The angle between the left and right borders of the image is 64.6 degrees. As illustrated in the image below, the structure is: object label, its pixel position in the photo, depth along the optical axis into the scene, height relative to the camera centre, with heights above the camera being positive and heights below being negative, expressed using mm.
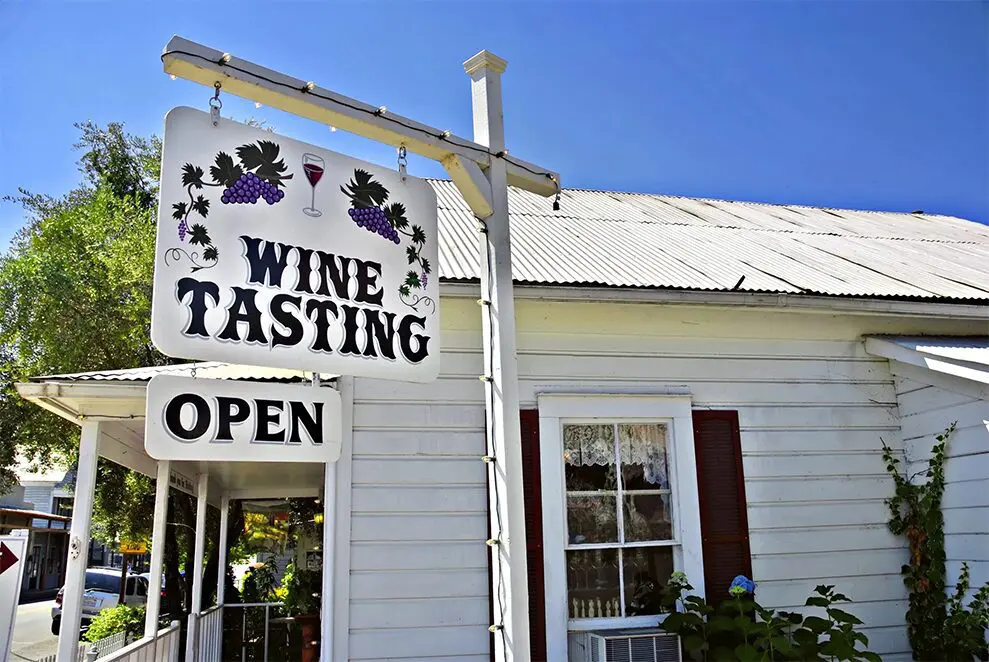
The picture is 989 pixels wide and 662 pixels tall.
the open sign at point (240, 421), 2773 +396
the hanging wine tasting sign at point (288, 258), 2850 +1043
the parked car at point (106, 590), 18266 -1352
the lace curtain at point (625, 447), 5770 +527
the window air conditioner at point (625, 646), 5148 -818
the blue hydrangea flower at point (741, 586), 5277 -459
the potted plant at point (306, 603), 10141 -991
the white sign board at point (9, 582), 4715 -274
